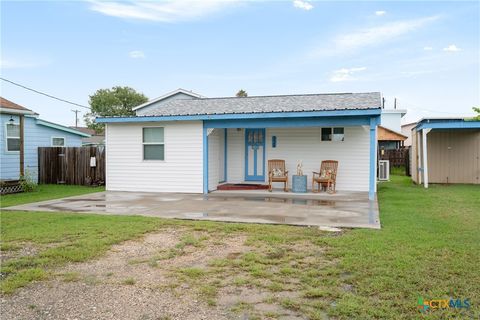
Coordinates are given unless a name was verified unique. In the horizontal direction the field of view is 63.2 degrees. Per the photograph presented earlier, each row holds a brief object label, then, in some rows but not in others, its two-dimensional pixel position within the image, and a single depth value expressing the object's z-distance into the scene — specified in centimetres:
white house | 1163
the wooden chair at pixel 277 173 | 1190
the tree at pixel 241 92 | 4084
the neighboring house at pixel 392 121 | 2664
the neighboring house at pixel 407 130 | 3521
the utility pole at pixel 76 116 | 4856
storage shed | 1545
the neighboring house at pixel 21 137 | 1427
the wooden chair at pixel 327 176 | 1155
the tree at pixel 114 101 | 4569
